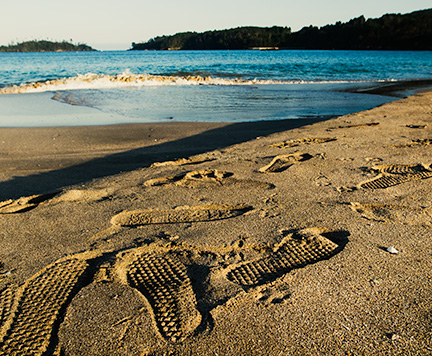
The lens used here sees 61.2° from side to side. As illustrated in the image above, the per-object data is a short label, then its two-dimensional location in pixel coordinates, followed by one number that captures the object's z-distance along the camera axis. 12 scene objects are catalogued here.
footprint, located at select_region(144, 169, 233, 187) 3.31
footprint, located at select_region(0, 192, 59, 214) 2.93
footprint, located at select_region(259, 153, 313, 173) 3.56
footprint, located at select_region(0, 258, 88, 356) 1.49
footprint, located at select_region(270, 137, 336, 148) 4.47
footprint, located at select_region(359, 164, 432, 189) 3.08
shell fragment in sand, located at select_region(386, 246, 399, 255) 2.05
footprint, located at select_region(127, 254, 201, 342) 1.56
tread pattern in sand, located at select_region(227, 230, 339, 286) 1.91
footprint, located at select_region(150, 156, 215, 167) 3.93
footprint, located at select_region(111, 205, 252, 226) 2.57
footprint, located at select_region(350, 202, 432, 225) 2.43
